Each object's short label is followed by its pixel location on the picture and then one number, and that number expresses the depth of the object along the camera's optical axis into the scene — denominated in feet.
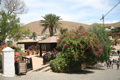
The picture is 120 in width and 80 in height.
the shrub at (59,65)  27.22
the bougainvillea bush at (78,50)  26.84
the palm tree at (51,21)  75.50
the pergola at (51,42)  40.37
